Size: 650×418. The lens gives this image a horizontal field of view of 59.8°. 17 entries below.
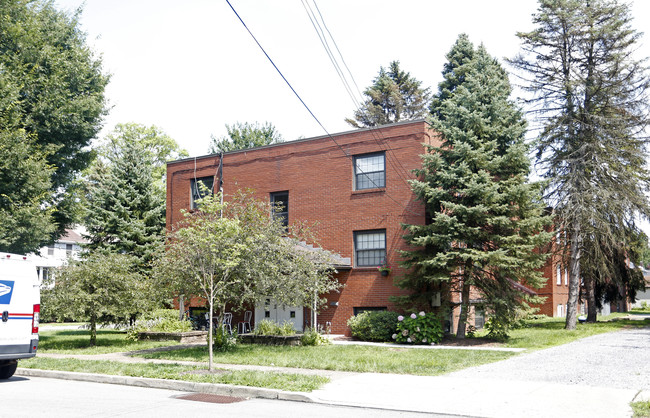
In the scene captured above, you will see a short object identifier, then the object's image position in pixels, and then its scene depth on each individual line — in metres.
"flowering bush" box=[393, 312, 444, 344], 19.02
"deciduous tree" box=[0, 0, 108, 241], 24.95
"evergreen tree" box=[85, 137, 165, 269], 28.31
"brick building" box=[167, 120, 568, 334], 21.92
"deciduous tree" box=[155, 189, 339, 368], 15.02
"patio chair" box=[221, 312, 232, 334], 23.17
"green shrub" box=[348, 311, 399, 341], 20.00
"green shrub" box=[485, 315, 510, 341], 18.86
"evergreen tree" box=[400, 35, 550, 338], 18.56
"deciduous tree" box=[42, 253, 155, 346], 17.94
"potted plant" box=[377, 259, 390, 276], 21.62
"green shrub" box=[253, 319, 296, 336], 19.50
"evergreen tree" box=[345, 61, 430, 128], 50.12
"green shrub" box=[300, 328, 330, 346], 18.78
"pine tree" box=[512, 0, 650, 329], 26.23
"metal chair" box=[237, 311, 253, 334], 24.39
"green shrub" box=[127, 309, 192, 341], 21.50
